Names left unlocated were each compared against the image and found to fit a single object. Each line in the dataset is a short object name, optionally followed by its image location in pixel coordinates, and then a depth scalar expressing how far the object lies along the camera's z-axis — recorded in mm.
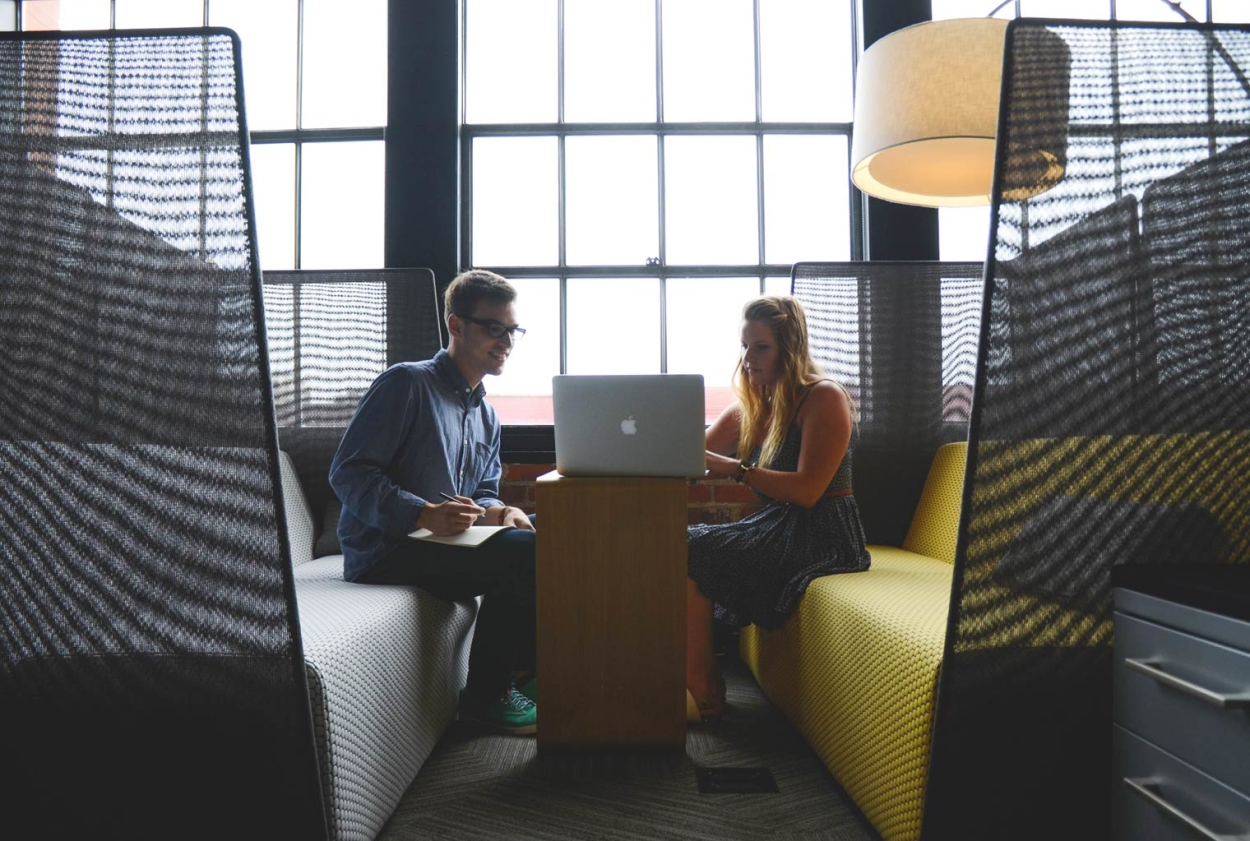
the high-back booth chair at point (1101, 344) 1069
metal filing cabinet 923
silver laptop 1949
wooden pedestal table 1950
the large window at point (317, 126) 3197
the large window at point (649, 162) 3170
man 2004
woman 2174
